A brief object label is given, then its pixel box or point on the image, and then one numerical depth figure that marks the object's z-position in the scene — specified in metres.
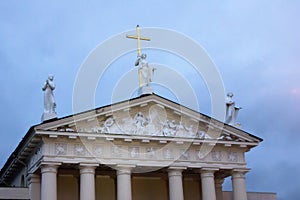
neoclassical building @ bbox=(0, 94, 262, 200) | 26.41
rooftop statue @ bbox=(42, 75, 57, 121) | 27.52
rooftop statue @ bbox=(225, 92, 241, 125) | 30.61
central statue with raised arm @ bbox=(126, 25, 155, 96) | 29.30
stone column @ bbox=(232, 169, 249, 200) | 29.02
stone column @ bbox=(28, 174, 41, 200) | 27.38
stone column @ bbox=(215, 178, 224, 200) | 31.64
